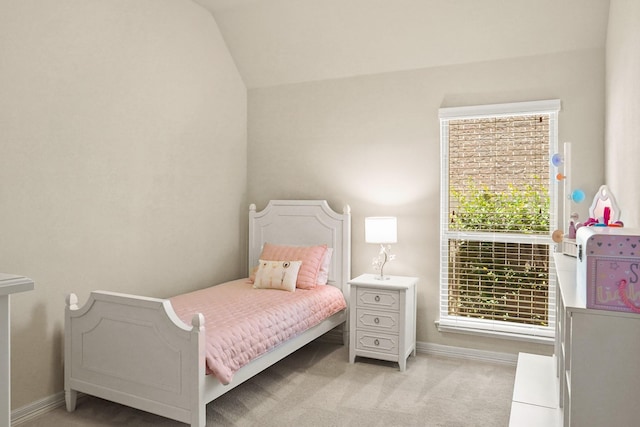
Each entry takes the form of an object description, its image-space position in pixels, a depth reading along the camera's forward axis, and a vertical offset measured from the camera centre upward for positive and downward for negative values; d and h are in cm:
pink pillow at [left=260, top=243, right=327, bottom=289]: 400 -40
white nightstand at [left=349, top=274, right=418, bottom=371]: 370 -85
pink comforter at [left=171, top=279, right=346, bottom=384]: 269 -70
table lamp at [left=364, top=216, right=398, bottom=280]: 389 -16
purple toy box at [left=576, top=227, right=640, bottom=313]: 134 -17
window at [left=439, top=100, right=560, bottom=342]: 370 -7
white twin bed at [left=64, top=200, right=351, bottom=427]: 250 -79
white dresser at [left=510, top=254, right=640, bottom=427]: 132 -43
